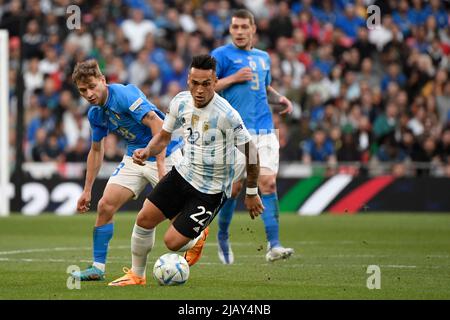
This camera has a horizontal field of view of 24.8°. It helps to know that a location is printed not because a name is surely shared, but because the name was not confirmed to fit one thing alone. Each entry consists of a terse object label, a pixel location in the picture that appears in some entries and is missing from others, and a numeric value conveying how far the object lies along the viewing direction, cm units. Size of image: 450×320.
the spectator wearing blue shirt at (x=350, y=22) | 2411
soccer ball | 911
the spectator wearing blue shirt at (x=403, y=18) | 2400
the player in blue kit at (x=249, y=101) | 1201
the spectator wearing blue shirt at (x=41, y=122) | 2177
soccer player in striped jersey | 899
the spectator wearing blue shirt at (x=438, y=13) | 2409
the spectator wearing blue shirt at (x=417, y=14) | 2412
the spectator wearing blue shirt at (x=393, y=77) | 2311
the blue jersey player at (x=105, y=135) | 975
